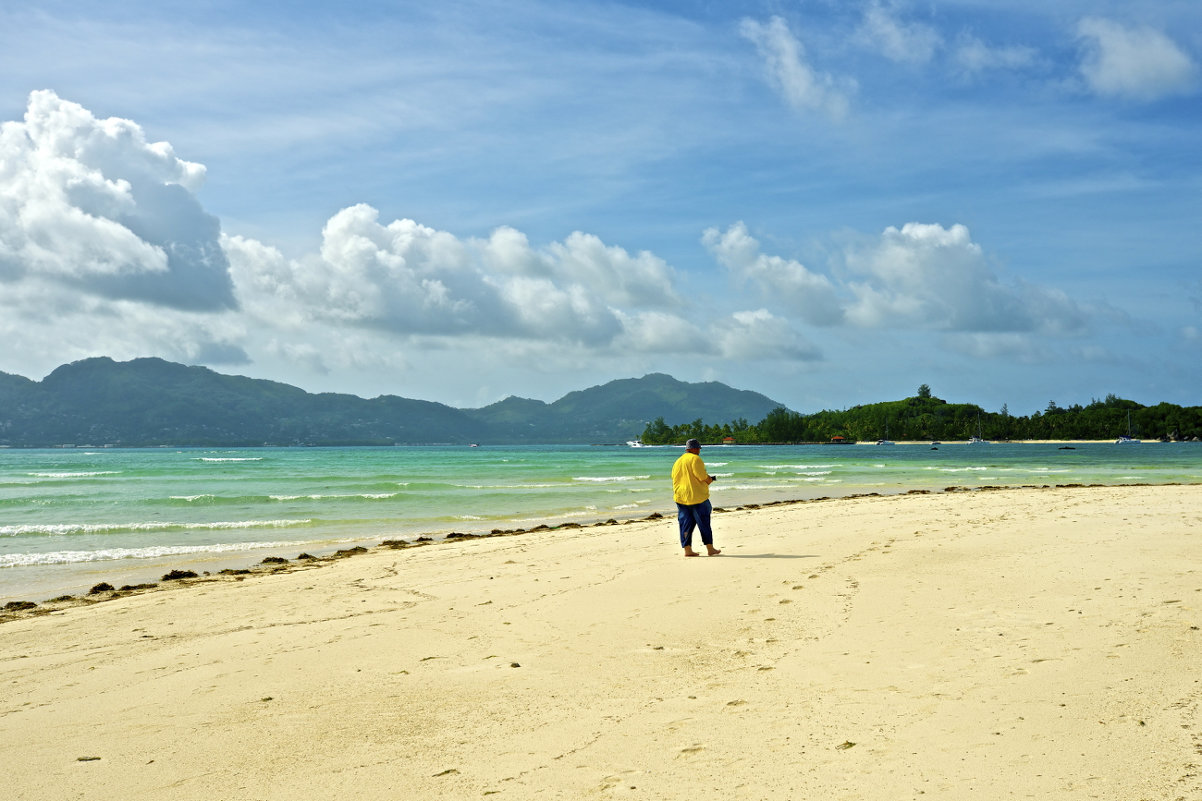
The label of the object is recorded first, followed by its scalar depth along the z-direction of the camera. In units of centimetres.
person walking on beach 1242
